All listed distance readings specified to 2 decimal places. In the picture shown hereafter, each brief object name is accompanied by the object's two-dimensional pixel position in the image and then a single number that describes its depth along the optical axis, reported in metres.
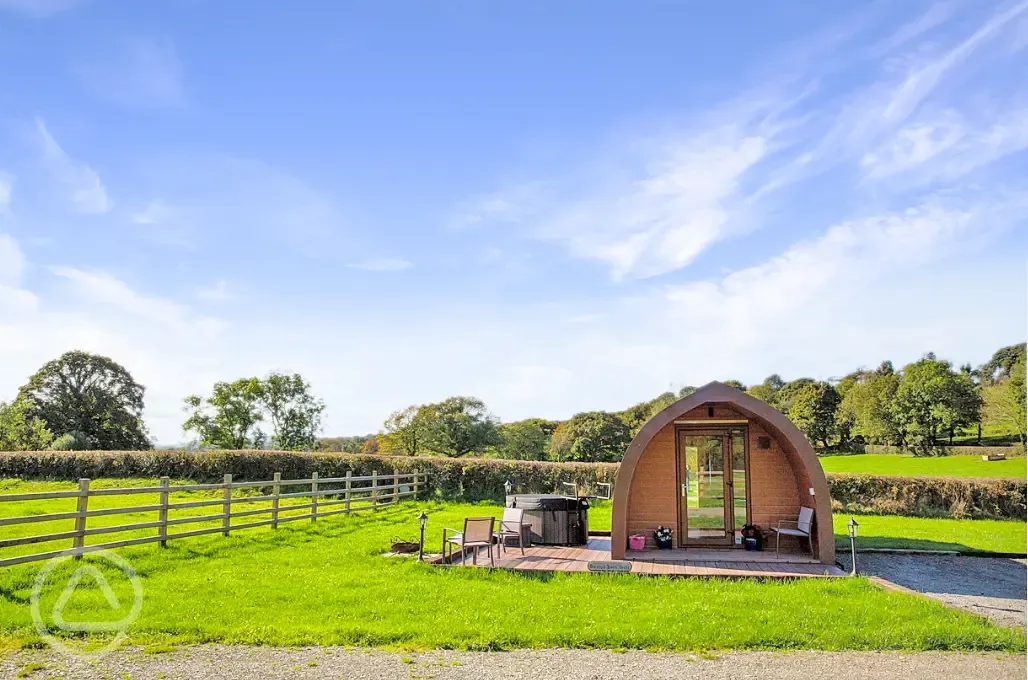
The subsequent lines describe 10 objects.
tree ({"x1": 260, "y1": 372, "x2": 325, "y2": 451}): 36.12
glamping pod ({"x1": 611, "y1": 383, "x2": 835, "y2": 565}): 11.82
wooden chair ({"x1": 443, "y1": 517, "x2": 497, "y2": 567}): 9.81
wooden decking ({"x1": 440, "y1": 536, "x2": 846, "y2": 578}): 9.50
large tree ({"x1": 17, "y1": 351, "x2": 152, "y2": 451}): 34.78
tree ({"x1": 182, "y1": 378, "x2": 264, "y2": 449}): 34.97
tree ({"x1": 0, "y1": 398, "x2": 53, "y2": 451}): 29.53
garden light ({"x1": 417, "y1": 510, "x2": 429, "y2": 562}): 9.76
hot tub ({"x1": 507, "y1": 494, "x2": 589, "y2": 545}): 12.28
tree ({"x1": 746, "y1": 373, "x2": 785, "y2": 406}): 66.19
